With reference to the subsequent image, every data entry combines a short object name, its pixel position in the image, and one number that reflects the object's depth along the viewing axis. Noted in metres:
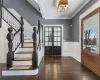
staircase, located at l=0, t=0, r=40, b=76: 2.31
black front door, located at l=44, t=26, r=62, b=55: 5.17
